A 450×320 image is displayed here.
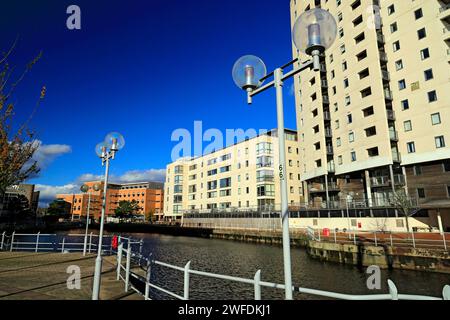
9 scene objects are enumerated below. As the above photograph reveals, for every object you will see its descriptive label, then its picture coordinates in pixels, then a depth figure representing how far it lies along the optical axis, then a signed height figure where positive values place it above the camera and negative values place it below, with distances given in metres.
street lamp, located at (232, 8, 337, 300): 3.67 +2.37
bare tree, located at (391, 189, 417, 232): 28.16 +0.92
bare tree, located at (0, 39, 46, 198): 6.99 +1.61
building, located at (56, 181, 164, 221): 123.06 +7.39
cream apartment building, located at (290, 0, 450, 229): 31.81 +14.10
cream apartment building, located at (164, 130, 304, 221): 56.81 +8.20
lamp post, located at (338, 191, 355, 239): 35.62 +2.48
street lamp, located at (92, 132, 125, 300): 7.47 +2.06
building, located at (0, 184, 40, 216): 78.06 +6.28
